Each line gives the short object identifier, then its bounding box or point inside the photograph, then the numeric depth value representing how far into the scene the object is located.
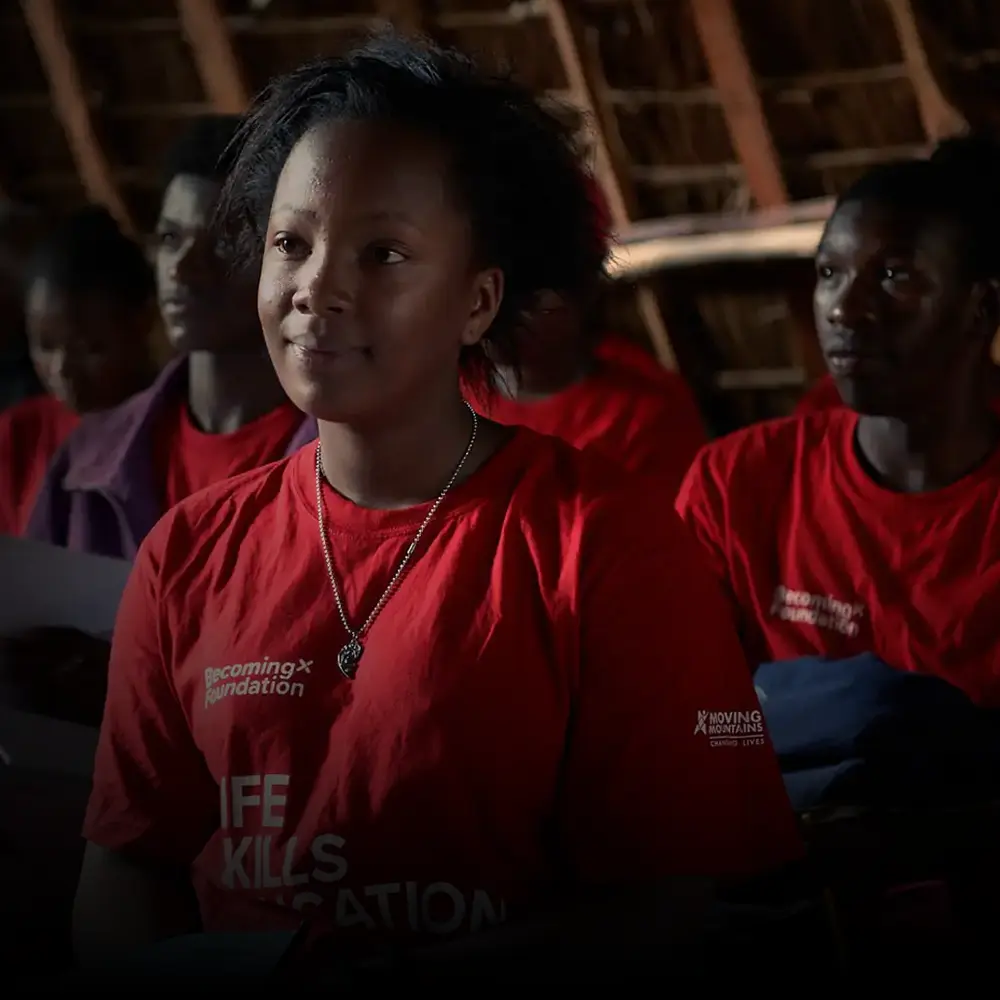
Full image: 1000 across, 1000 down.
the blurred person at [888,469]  3.21
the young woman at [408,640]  2.69
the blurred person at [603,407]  3.89
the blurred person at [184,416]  3.37
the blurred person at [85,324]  4.13
